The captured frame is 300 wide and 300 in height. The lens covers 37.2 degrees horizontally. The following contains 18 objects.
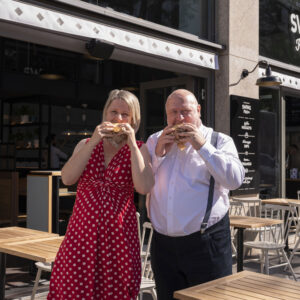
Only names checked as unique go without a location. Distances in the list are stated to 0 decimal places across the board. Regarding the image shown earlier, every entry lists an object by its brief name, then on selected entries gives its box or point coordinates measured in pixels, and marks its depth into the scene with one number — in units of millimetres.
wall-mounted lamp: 6035
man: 1940
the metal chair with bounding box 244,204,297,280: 4887
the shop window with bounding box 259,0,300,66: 7090
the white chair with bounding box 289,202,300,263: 5403
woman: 1877
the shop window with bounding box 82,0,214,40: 5078
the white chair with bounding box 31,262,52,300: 3571
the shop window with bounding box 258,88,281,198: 7082
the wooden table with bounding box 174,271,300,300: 1739
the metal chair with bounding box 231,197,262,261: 6216
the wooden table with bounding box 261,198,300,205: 6355
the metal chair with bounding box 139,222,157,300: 3088
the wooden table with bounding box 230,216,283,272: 4219
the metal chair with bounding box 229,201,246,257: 5591
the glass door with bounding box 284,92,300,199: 8967
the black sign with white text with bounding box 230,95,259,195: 6309
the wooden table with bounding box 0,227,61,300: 2598
